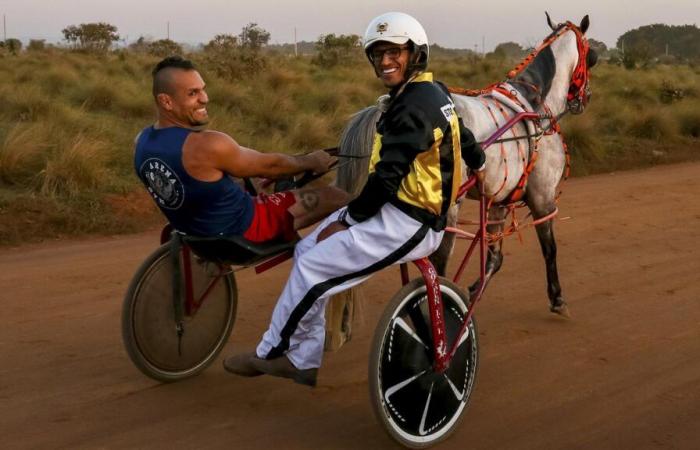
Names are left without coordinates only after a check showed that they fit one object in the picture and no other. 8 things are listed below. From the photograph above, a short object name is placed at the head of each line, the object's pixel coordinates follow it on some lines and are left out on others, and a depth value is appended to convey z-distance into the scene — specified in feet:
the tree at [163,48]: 119.29
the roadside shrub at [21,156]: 33.24
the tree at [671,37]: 271.28
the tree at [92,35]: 118.37
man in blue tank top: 14.24
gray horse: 18.06
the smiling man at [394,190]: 13.16
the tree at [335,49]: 102.78
